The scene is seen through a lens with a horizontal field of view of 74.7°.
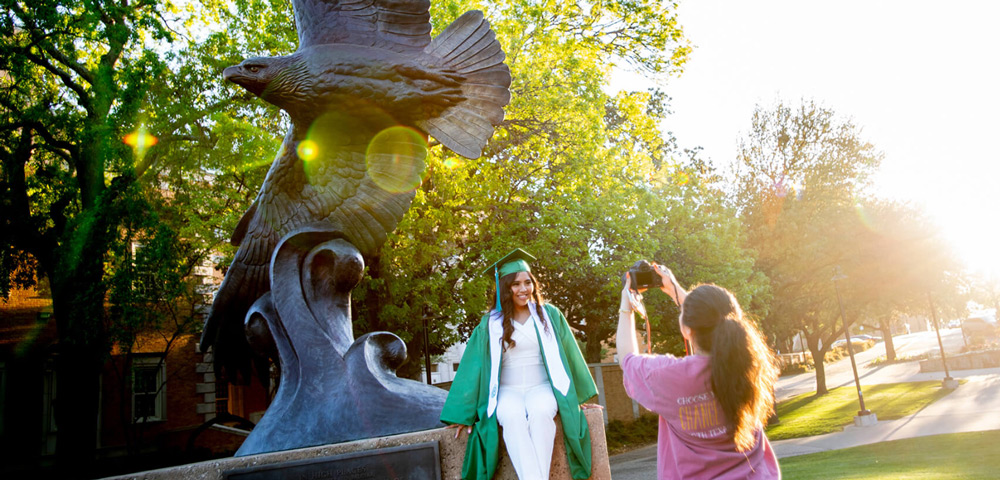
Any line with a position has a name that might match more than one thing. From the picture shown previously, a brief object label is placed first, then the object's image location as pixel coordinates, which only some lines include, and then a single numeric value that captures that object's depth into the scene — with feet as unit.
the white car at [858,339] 188.98
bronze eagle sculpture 17.92
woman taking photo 8.42
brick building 56.59
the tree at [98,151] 41.88
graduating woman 12.38
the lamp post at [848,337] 64.33
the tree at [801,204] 77.82
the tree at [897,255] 79.20
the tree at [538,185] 47.44
